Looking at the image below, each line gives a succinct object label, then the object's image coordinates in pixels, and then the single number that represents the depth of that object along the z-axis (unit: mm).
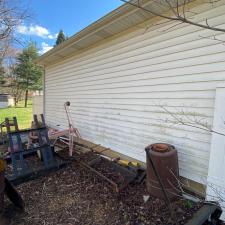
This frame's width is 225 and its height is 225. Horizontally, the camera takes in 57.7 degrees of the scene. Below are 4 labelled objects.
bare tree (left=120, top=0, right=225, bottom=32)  3248
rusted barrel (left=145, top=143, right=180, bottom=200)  2982
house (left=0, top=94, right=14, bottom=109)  30161
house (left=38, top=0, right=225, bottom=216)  2955
